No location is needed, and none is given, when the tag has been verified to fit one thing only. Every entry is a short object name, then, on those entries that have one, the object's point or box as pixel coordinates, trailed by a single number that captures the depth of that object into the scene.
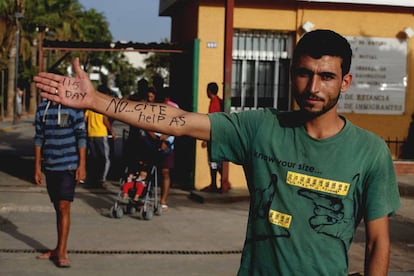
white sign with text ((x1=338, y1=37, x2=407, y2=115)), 15.23
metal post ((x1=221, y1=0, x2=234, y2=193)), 12.99
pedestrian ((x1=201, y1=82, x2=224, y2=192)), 13.17
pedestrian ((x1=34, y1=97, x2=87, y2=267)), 7.85
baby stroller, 10.85
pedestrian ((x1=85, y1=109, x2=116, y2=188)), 14.27
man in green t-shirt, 3.07
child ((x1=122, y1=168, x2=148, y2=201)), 10.97
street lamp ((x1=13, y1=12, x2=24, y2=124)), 36.00
